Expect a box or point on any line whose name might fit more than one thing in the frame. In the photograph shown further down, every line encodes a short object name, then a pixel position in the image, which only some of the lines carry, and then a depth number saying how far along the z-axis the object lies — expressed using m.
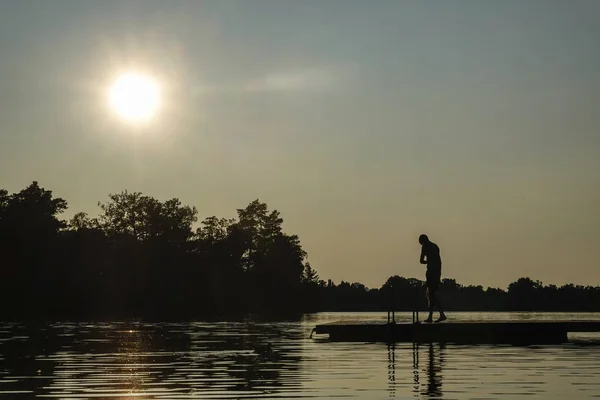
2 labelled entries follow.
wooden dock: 32.41
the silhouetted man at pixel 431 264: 32.12
